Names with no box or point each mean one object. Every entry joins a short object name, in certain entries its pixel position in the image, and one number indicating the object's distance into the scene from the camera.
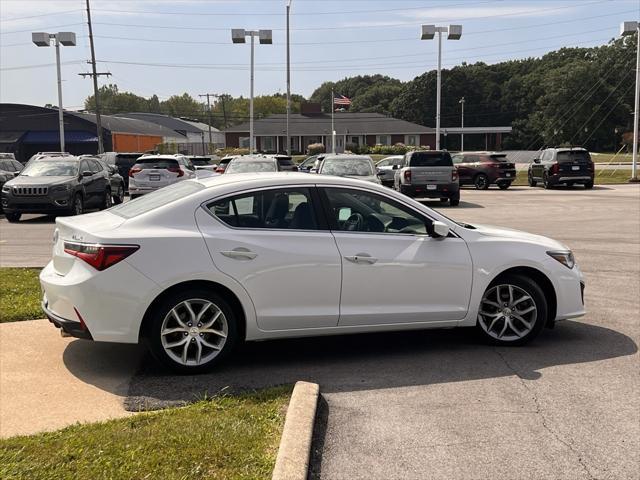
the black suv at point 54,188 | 17.09
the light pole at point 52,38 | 35.19
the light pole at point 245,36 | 34.97
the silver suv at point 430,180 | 22.36
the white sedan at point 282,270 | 5.14
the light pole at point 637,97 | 33.06
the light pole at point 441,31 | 33.97
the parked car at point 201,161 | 34.59
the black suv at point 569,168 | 29.81
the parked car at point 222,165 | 25.63
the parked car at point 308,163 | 27.61
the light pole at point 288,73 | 40.57
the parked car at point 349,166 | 19.34
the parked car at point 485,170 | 30.81
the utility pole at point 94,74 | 47.28
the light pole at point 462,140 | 97.38
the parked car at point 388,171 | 29.00
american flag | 59.44
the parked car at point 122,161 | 30.22
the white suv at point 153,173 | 22.00
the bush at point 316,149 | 65.38
